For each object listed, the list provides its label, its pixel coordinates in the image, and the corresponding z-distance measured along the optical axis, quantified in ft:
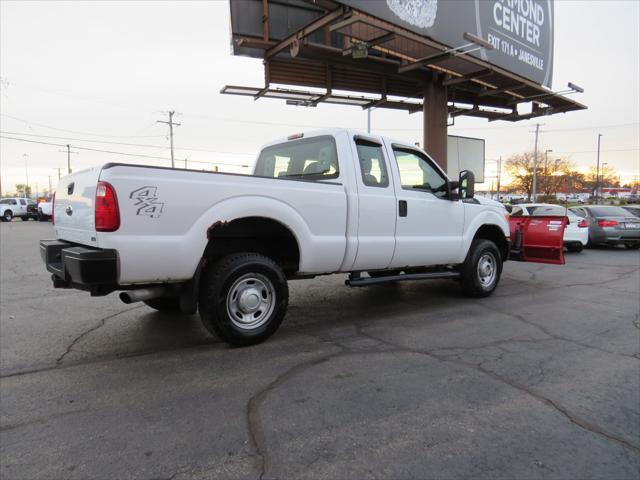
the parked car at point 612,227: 44.88
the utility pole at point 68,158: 248.38
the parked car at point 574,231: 42.63
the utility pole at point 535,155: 179.13
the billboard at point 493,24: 28.68
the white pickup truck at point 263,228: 11.48
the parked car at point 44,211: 115.34
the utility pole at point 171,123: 199.82
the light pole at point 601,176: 253.49
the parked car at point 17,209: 120.78
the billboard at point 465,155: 44.60
